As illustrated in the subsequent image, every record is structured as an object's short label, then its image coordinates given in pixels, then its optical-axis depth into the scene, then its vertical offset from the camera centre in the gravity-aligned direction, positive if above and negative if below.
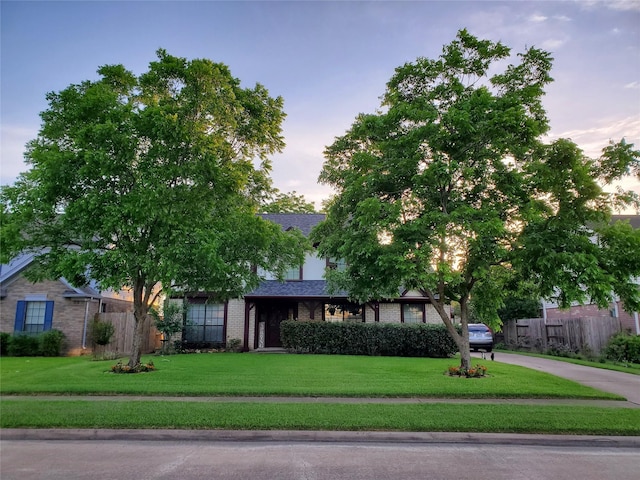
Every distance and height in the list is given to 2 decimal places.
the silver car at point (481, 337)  22.91 -1.53
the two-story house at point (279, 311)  20.84 -0.13
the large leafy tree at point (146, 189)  10.18 +3.14
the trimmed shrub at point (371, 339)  18.70 -1.38
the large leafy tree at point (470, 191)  9.89 +3.10
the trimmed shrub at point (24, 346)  17.73 -1.63
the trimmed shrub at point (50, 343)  17.83 -1.51
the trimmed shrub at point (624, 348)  16.27 -1.56
